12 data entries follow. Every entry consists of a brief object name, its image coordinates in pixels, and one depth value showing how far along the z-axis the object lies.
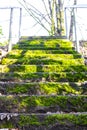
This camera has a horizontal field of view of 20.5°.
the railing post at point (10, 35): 4.49
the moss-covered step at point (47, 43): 4.98
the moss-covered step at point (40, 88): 2.65
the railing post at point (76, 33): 4.00
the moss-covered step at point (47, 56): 4.10
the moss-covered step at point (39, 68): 3.40
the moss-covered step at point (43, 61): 3.76
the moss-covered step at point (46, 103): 2.32
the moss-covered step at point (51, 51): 4.42
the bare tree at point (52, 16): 7.69
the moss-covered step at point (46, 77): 3.06
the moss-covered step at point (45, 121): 2.02
